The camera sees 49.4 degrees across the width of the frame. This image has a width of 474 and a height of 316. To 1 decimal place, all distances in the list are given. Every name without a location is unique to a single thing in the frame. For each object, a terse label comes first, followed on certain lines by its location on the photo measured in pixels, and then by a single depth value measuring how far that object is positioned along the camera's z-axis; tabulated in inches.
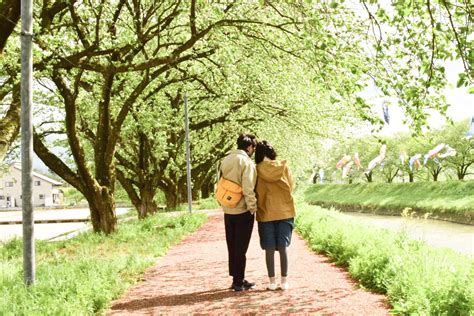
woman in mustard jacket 264.4
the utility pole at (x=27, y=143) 247.0
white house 3909.9
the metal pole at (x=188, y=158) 832.4
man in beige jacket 265.6
